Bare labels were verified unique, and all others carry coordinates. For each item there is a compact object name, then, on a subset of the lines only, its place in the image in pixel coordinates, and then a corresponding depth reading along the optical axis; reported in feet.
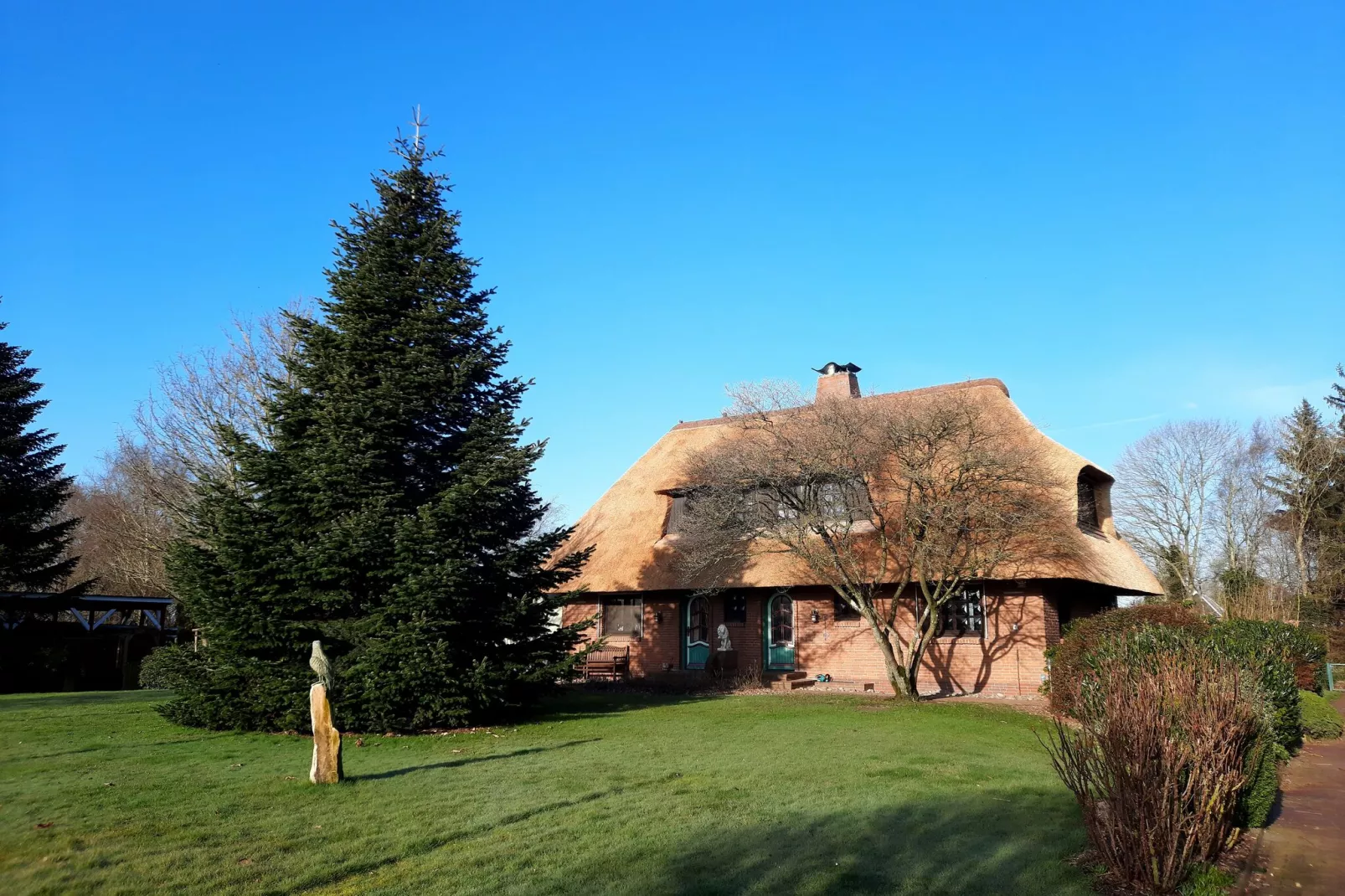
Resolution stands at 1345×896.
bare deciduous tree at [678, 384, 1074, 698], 59.82
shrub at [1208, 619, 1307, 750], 34.02
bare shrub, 19.24
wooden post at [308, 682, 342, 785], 31.35
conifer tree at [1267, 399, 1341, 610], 129.29
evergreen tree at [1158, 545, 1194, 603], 140.15
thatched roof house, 68.18
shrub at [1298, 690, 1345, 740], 47.85
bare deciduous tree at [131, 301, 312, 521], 91.30
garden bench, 80.79
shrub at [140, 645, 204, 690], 48.96
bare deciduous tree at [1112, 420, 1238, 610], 151.64
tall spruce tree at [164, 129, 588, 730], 46.60
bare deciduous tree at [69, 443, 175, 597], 107.14
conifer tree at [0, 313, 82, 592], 82.48
